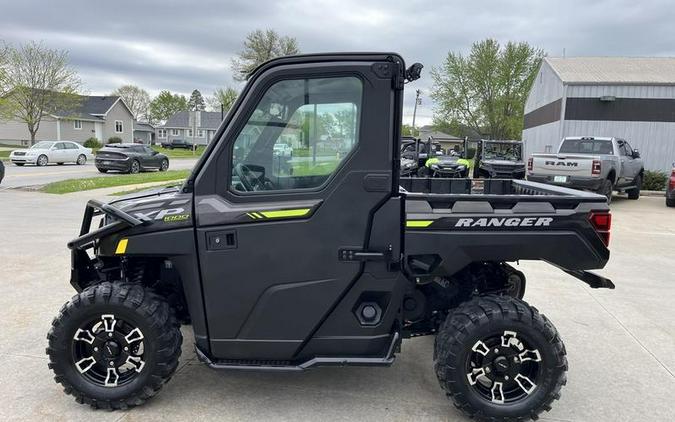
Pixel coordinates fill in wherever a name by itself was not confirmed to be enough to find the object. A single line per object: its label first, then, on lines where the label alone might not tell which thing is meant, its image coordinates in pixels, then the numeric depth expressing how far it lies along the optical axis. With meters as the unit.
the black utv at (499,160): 18.97
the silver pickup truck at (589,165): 13.24
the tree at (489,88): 44.41
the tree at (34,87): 38.69
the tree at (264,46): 44.69
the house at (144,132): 81.31
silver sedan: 26.02
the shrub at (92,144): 48.09
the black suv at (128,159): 23.28
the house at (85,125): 53.69
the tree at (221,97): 59.47
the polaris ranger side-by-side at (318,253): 2.99
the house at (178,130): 79.88
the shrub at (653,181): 19.80
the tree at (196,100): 106.74
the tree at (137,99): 91.81
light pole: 47.04
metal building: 22.92
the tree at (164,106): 95.12
